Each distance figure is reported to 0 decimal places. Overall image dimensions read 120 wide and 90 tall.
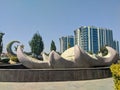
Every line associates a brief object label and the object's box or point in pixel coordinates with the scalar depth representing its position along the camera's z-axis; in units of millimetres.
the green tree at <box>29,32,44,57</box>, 26705
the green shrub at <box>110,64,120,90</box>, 2406
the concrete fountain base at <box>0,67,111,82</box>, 5416
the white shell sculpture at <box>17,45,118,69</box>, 6206
